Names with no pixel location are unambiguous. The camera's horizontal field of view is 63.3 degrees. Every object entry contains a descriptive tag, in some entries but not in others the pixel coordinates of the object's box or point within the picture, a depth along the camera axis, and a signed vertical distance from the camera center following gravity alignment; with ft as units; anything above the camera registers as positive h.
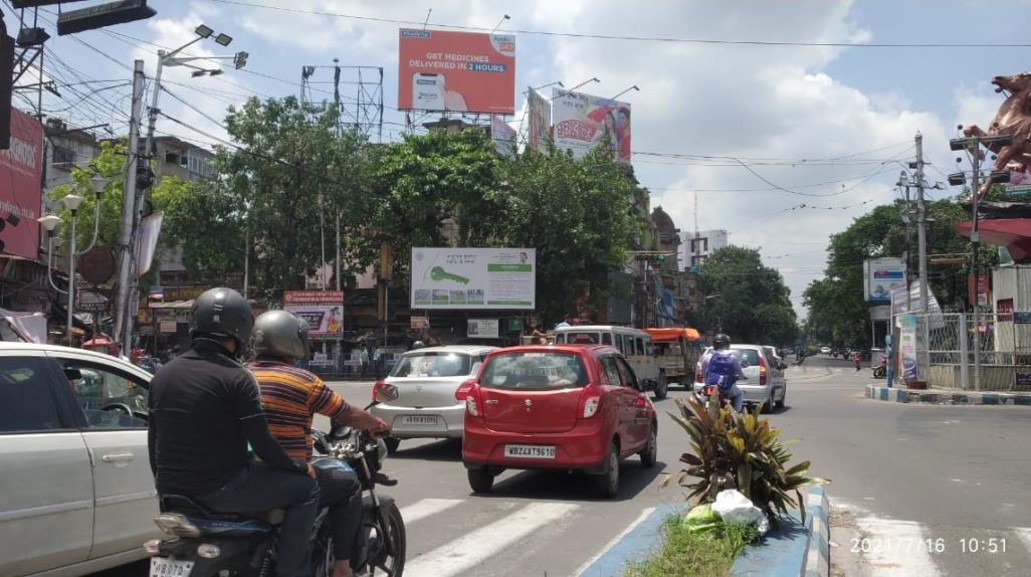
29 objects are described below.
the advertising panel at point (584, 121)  175.83 +45.25
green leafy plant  19.86 -3.09
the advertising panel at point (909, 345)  80.59 -0.82
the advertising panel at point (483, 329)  130.00 +0.13
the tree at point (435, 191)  127.13 +21.06
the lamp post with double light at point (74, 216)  55.59 +7.32
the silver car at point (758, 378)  62.18 -3.28
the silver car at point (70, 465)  14.02 -2.56
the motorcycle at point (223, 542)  11.60 -3.13
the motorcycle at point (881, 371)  140.03 -5.85
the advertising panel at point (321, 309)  125.70 +2.66
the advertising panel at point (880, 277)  187.24 +13.39
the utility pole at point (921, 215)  104.32 +15.39
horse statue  94.32 +24.30
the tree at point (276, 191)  127.13 +20.94
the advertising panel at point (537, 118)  164.86 +43.65
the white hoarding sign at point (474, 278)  125.08 +7.75
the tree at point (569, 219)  125.70 +17.03
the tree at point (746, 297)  316.60 +14.40
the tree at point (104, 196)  126.62 +19.62
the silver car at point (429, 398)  37.00 -3.07
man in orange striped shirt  13.48 -1.31
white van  76.23 -0.95
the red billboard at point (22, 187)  62.59 +10.43
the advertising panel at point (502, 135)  152.76 +37.66
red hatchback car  27.48 -2.87
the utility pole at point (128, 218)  60.39 +7.68
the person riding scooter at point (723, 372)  39.32 -1.79
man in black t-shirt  11.56 -1.48
